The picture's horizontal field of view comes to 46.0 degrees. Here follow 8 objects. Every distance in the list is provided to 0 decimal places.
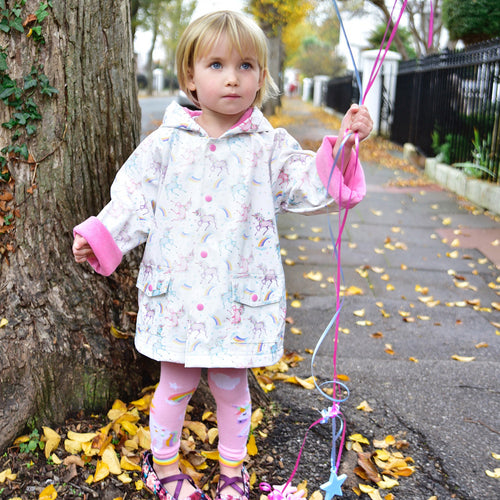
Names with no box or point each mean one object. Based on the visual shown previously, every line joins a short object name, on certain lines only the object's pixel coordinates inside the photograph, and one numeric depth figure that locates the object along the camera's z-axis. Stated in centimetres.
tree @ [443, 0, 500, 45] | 946
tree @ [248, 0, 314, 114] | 1366
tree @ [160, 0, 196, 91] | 4450
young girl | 187
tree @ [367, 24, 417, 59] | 1985
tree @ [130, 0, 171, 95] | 1554
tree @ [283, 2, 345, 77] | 3757
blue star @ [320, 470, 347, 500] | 183
